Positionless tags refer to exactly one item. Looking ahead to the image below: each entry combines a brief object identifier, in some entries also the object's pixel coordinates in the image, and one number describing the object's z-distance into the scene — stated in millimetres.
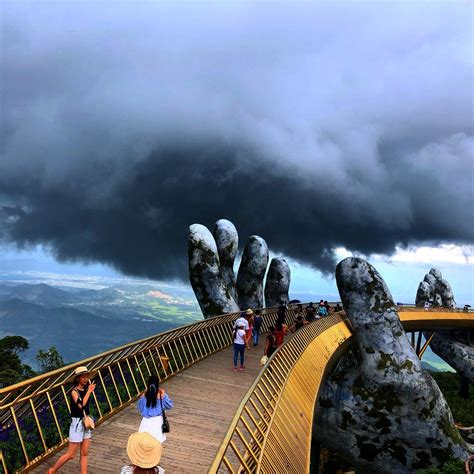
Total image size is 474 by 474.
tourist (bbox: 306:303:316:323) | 23719
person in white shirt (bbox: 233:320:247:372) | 12735
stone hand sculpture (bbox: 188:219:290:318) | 25078
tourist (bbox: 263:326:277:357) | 12102
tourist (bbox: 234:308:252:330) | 13050
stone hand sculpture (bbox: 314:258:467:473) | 16250
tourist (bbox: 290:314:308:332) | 19047
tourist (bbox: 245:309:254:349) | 14648
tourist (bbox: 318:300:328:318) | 25317
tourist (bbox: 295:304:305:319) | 27250
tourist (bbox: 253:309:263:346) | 17781
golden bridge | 6516
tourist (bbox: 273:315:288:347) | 14079
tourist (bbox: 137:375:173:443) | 6456
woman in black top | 5918
